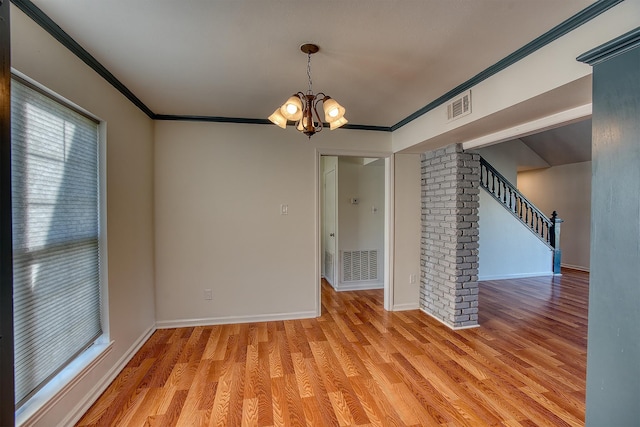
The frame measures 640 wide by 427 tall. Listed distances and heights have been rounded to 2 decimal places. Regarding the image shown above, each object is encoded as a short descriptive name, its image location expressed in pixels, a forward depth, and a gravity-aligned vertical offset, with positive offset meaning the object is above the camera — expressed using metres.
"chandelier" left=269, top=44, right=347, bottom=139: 1.73 +0.60
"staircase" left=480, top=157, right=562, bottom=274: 5.64 -0.05
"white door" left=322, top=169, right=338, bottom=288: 4.81 -0.35
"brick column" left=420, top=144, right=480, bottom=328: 3.12 -0.31
